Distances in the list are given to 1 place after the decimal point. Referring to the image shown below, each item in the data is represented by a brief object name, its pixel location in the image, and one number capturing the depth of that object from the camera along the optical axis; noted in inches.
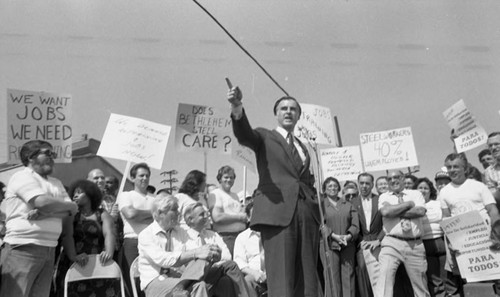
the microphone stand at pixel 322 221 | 169.9
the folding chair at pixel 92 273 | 228.4
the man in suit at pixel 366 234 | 307.7
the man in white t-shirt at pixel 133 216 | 266.4
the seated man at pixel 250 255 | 268.8
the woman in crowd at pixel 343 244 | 309.6
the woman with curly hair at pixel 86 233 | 234.7
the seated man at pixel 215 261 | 234.5
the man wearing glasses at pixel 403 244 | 293.0
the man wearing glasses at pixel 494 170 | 287.8
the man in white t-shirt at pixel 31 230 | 212.2
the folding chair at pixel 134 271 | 234.7
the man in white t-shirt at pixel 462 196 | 275.1
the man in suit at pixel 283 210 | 161.3
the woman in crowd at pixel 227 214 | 294.2
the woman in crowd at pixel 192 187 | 286.5
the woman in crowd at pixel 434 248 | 306.3
